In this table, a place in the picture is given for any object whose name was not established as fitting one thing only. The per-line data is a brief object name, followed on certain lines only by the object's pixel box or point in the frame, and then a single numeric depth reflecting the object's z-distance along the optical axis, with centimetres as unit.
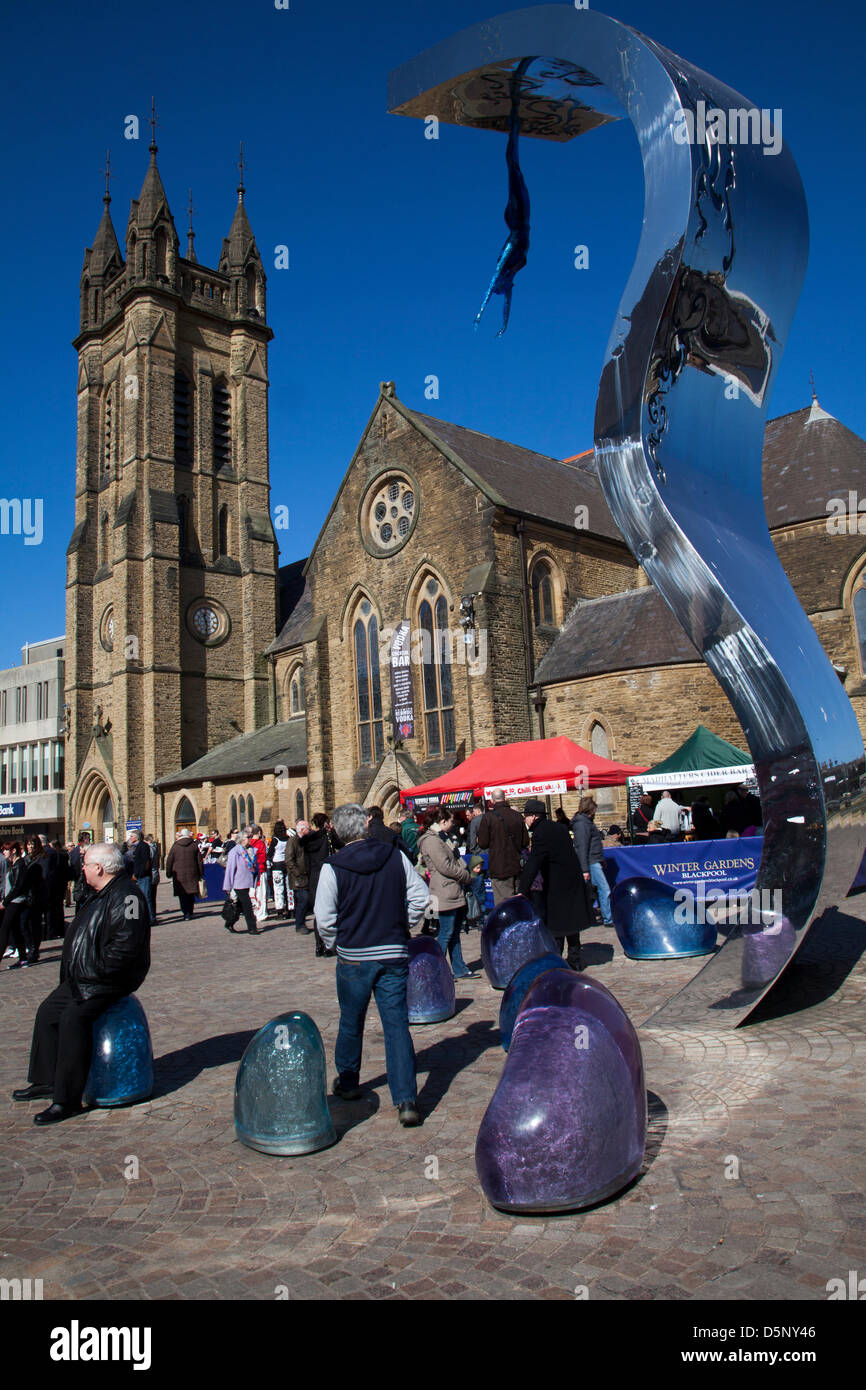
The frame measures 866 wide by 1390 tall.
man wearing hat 839
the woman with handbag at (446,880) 870
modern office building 5338
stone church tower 3744
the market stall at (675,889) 952
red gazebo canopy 1560
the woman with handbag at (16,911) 1180
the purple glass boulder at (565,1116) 370
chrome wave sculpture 591
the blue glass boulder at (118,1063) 557
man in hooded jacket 500
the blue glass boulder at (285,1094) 463
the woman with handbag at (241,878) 1439
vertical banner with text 2623
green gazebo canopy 1489
